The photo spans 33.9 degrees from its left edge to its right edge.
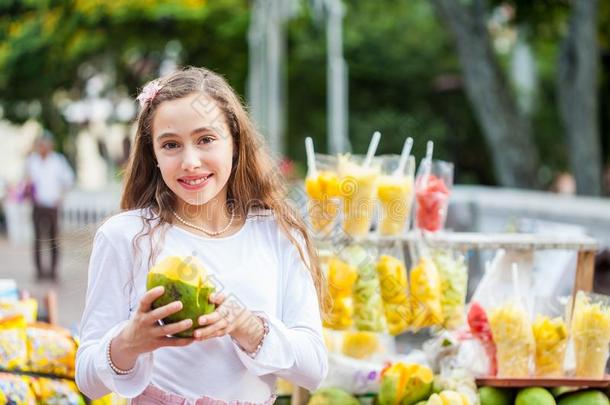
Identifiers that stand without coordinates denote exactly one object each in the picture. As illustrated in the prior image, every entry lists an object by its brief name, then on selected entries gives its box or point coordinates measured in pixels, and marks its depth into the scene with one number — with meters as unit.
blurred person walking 12.88
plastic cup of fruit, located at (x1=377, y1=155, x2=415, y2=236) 3.95
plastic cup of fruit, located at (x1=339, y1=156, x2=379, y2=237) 3.95
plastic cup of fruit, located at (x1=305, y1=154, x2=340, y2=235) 3.95
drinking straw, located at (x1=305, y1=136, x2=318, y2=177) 3.95
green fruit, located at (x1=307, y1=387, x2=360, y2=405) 3.84
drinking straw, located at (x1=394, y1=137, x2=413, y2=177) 3.96
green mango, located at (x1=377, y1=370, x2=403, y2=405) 3.71
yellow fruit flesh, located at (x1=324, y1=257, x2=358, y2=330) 3.85
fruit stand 3.97
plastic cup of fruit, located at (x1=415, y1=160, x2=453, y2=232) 4.02
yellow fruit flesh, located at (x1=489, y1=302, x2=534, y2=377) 3.60
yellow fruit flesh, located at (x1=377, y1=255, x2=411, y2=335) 3.91
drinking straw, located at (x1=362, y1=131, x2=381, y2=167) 3.90
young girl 2.42
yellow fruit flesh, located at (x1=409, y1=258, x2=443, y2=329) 3.88
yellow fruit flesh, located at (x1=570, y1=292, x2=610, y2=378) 3.53
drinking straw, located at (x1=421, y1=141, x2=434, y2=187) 4.05
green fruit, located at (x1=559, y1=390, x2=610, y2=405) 3.54
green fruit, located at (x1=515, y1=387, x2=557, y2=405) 3.53
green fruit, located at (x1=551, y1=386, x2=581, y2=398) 3.66
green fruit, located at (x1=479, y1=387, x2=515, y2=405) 3.68
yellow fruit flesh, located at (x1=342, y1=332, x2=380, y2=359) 4.34
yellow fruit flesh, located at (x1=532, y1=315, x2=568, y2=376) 3.62
